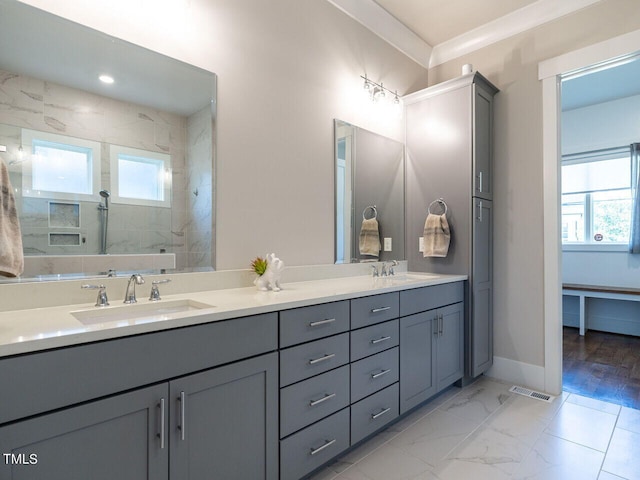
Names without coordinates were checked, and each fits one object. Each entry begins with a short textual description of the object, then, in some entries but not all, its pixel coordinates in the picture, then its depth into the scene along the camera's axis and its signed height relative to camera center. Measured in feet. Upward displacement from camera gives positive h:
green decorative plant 5.83 -0.37
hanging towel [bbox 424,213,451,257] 8.44 +0.18
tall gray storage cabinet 8.26 +1.48
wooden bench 12.28 -1.79
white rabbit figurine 5.79 -0.57
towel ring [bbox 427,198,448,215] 8.72 +1.00
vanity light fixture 8.48 +3.81
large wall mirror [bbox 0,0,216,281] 4.21 +1.28
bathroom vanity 2.90 -1.55
